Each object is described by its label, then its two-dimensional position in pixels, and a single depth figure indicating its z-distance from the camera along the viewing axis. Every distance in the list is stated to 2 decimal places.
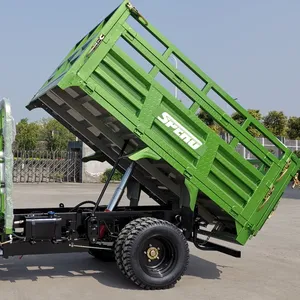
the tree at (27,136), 54.00
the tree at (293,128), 51.02
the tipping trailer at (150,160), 5.93
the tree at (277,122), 51.84
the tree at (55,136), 56.50
